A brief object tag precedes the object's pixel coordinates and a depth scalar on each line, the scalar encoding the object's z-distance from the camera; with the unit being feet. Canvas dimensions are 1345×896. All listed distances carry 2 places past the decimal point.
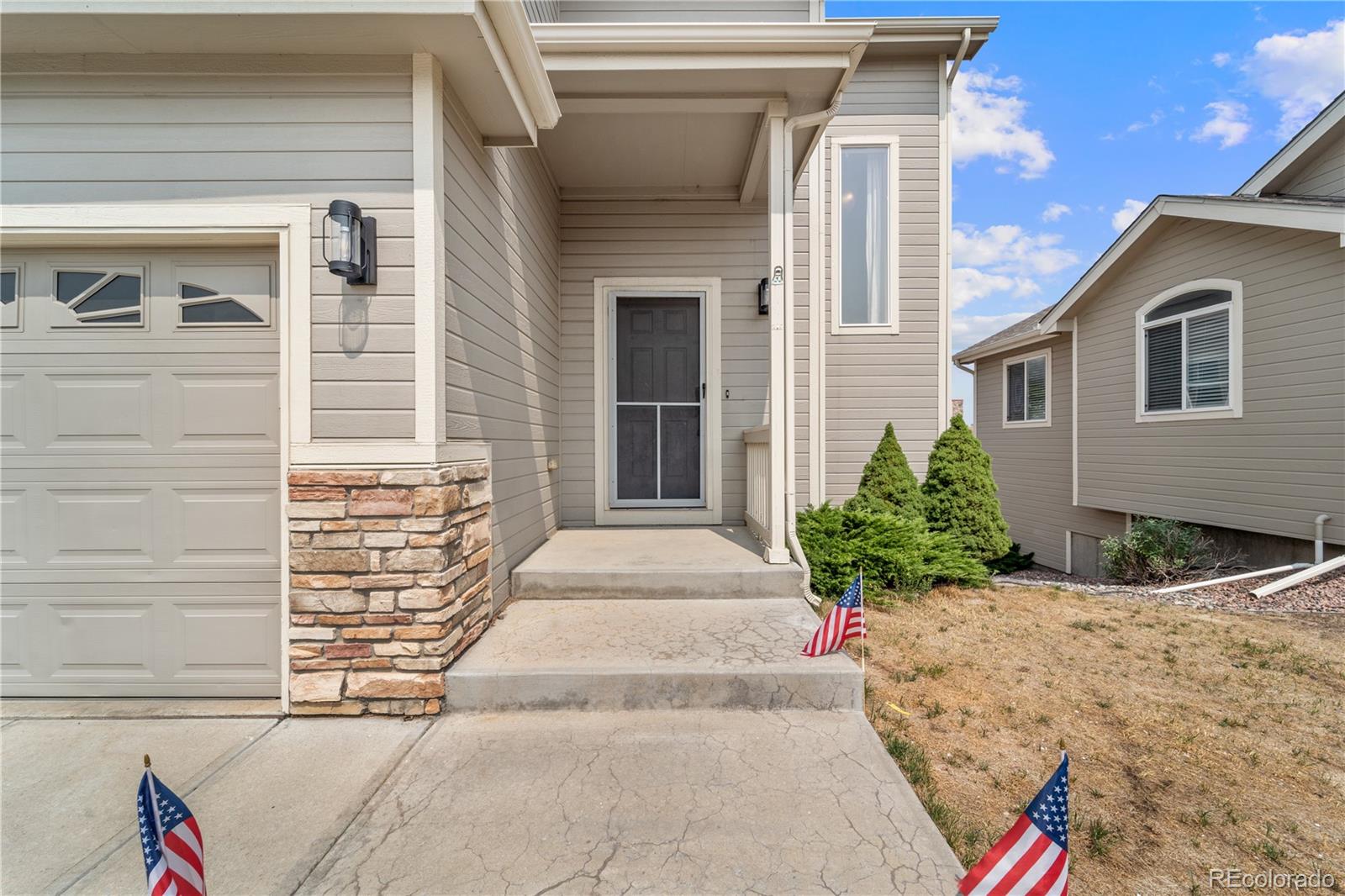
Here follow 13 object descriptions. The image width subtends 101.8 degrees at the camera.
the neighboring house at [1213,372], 17.38
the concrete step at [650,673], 7.88
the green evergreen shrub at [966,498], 16.12
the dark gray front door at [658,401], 16.15
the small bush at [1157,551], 19.95
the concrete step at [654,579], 10.93
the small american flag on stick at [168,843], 3.82
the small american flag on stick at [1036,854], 4.29
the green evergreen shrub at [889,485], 16.10
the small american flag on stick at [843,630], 8.36
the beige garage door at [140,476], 8.11
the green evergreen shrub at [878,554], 12.69
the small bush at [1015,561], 26.82
